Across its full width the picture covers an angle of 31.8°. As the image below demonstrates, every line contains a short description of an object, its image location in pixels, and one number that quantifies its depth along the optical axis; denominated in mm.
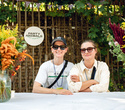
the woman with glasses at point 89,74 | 2350
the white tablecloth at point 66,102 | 1395
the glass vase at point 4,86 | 1536
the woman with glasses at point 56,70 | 2670
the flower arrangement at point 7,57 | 1540
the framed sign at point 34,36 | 5453
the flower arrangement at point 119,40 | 1605
